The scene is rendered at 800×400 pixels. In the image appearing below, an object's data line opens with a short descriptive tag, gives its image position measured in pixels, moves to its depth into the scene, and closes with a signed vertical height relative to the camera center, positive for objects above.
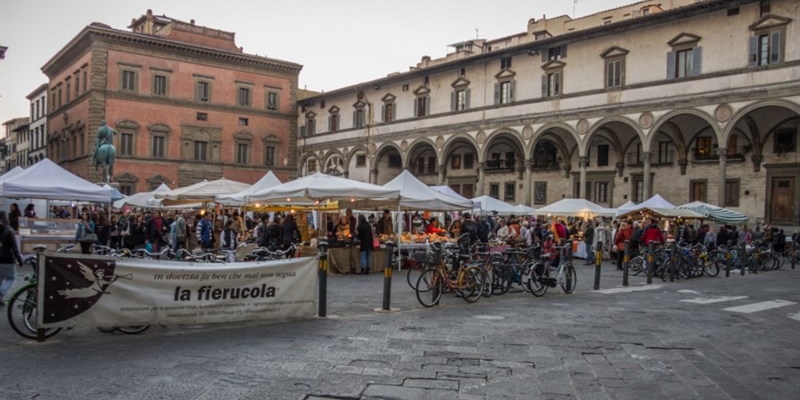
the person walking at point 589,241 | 20.16 -1.24
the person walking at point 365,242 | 14.57 -1.07
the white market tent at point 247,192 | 16.02 +0.04
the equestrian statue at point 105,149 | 30.42 +2.00
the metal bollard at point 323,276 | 8.29 -1.08
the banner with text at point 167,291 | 6.48 -1.15
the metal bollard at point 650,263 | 13.98 -1.33
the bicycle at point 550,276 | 11.12 -1.38
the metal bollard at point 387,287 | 9.00 -1.32
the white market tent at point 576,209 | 22.88 -0.23
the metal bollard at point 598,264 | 12.67 -1.26
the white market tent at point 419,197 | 15.07 +0.05
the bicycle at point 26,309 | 6.65 -1.33
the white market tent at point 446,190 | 20.90 +0.32
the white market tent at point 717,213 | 20.88 -0.21
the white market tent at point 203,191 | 17.69 +0.03
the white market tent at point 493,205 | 24.69 -0.20
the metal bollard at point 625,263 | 13.38 -1.29
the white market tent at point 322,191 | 13.87 +0.11
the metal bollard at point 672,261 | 14.81 -1.36
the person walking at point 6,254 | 8.05 -0.88
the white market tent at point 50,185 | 13.05 +0.06
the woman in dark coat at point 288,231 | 14.91 -0.89
